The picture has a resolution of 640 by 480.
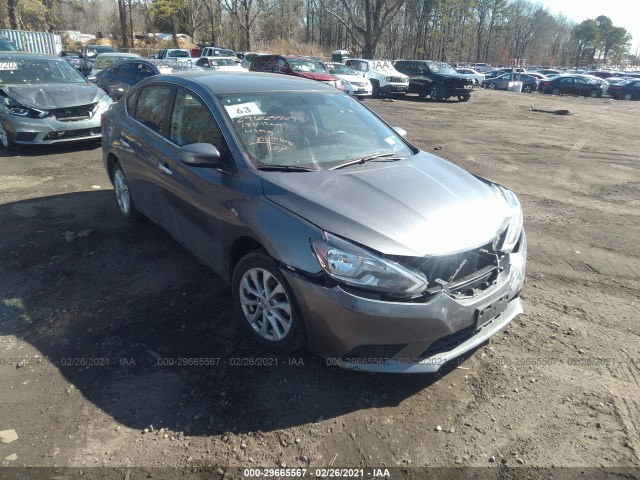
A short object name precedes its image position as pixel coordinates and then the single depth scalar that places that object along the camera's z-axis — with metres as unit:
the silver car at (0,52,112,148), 8.33
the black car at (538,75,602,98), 33.81
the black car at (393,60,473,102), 23.33
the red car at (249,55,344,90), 18.57
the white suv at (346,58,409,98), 23.44
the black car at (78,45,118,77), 18.69
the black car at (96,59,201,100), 14.39
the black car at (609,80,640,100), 33.19
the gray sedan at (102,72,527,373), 2.62
